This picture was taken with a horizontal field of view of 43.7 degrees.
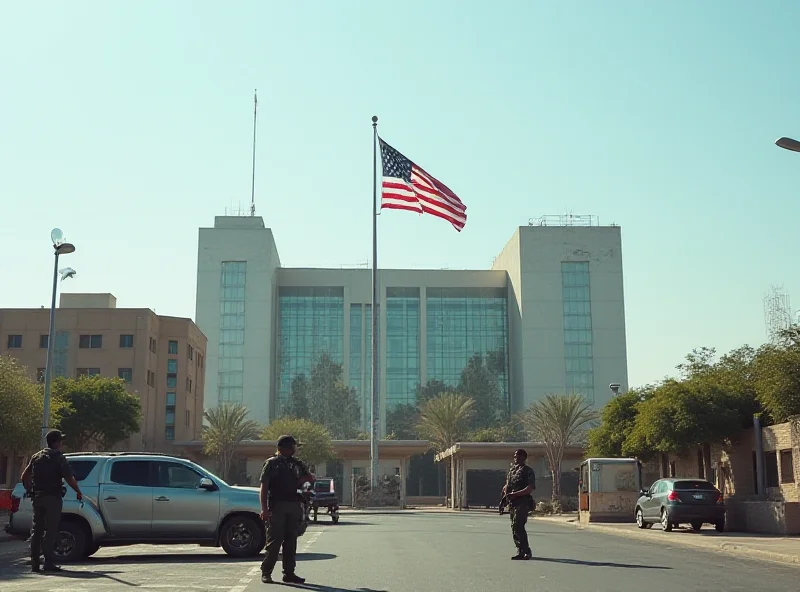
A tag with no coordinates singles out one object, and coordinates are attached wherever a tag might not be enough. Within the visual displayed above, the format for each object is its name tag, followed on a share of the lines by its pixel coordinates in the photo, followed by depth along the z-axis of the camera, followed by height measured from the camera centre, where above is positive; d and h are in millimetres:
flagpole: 53753 +8802
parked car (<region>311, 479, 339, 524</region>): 36281 -659
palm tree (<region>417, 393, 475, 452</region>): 81438 +4975
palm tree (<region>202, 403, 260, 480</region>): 73125 +3433
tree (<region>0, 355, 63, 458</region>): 36969 +2514
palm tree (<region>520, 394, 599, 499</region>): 66312 +3899
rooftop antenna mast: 121644 +34504
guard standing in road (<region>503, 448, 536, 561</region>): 16281 -257
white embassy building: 118438 +19587
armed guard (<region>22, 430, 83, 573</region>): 14172 -144
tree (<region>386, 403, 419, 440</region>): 118000 +6998
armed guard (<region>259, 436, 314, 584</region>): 12234 -315
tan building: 75375 +9981
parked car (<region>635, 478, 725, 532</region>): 27781 -605
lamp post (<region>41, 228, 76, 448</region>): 31078 +6310
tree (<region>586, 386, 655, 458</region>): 44156 +2648
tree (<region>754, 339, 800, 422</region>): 27969 +2822
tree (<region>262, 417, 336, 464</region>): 74438 +3034
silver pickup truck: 16438 -531
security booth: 39000 -254
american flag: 43125 +12293
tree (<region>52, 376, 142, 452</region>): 58312 +3965
